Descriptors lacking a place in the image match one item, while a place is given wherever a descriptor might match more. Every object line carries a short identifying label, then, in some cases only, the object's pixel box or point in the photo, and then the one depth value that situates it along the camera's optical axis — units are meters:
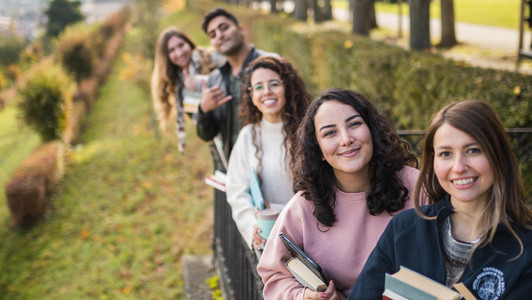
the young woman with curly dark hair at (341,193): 2.21
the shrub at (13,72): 35.19
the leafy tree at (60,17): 39.00
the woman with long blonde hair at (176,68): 4.98
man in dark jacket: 4.37
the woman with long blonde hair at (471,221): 1.64
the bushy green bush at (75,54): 18.11
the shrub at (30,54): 31.06
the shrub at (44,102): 12.09
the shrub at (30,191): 9.43
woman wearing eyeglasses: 3.21
